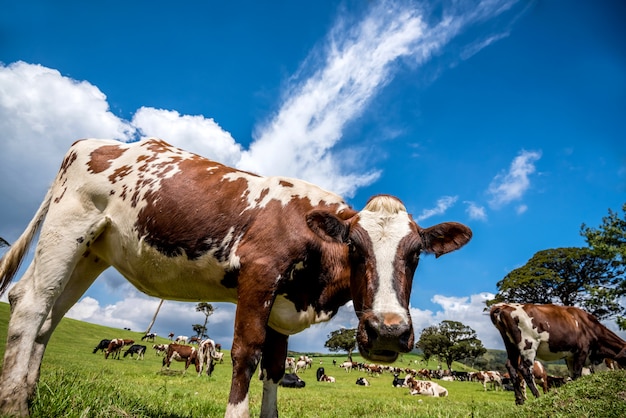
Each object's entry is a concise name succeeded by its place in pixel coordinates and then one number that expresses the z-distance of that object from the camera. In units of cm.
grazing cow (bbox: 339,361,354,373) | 5662
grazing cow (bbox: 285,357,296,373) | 4259
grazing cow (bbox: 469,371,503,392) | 4227
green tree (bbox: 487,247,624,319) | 3628
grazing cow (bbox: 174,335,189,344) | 6104
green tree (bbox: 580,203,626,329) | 2956
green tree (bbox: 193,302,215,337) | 9062
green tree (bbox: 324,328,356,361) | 7806
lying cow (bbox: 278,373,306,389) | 2451
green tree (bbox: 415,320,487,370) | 7081
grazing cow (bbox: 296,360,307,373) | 4646
